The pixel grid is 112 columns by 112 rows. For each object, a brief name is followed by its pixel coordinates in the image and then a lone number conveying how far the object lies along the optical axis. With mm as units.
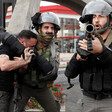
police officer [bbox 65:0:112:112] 1938
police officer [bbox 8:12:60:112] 2477
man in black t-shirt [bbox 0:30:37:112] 2309
